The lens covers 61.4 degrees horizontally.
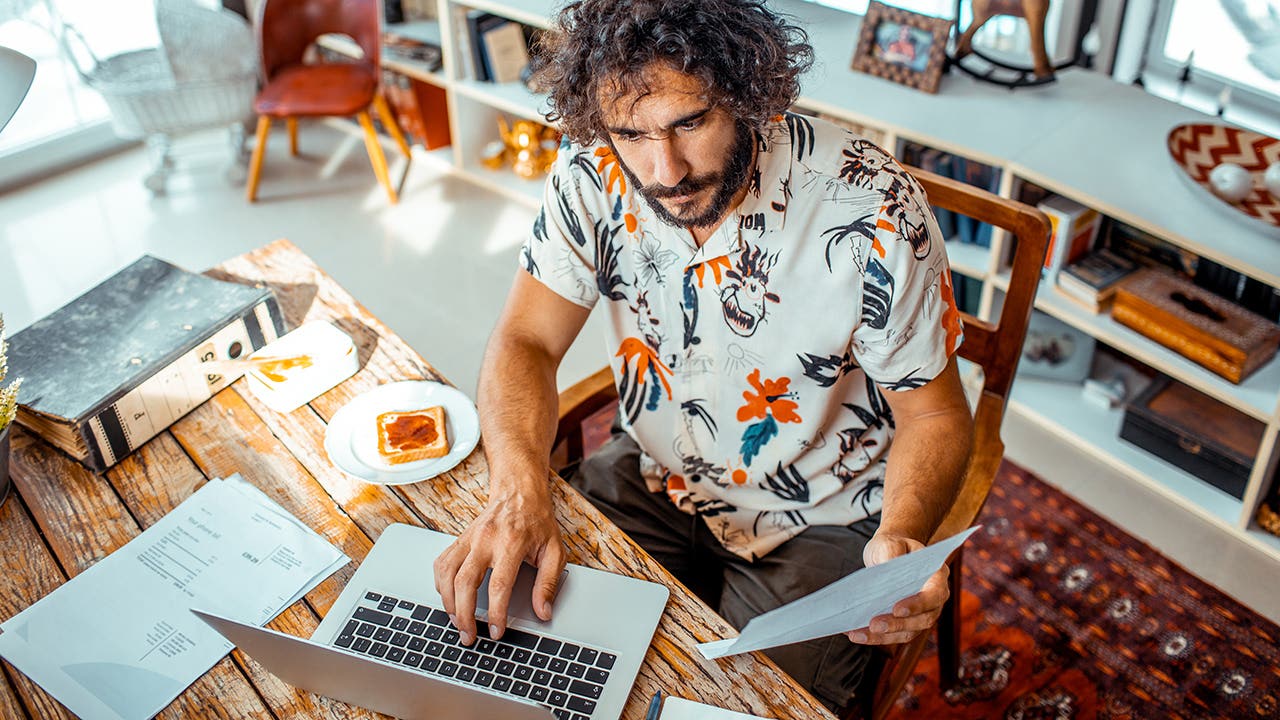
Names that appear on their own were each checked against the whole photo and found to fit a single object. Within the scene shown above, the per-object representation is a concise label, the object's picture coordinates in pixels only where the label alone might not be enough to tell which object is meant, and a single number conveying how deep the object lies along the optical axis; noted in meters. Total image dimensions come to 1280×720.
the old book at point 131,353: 1.44
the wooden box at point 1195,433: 2.35
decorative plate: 2.19
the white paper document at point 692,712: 1.14
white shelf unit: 2.19
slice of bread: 1.45
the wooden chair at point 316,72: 3.54
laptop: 1.08
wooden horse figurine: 2.46
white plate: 1.44
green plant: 1.36
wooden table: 1.17
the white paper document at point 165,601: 1.20
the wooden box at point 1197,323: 2.23
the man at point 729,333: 1.31
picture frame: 2.60
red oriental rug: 2.05
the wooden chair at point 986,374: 1.50
